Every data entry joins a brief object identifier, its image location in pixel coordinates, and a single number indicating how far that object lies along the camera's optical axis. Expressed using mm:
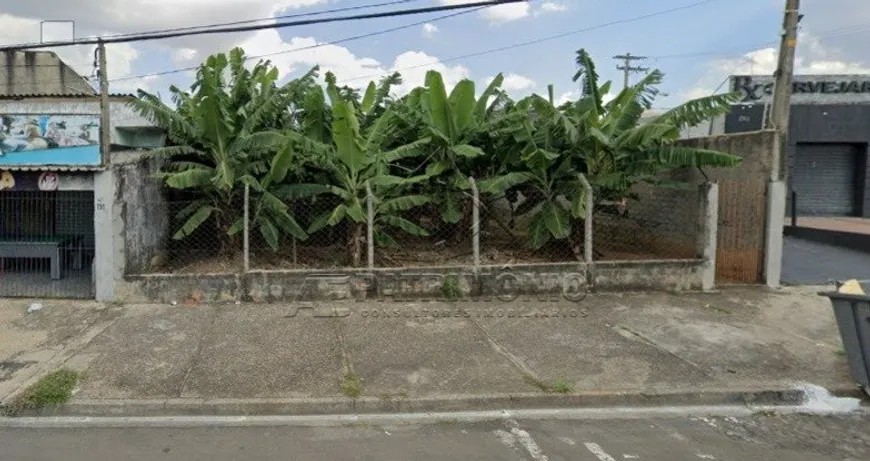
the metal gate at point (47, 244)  10094
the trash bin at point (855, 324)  5941
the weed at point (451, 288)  9719
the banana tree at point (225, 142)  9617
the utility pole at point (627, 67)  40469
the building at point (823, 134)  20516
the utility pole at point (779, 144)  10375
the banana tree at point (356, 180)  9766
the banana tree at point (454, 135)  10469
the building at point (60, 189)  9164
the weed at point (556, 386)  6055
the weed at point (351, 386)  5945
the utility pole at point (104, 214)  9125
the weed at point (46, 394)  5582
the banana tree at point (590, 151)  10039
